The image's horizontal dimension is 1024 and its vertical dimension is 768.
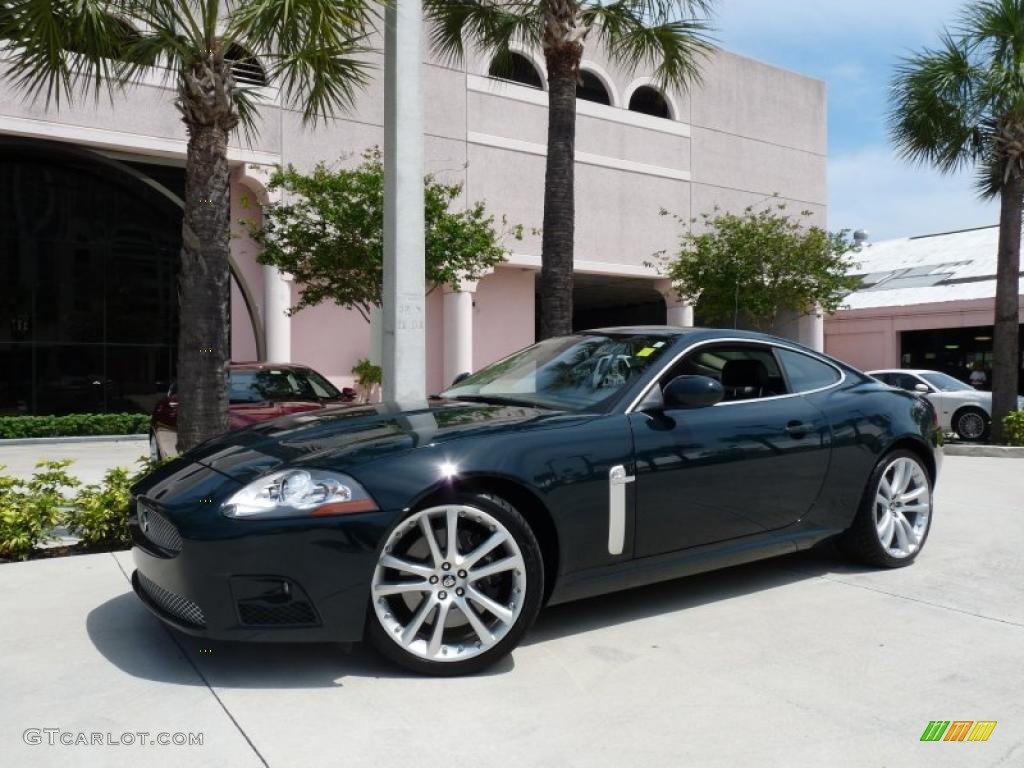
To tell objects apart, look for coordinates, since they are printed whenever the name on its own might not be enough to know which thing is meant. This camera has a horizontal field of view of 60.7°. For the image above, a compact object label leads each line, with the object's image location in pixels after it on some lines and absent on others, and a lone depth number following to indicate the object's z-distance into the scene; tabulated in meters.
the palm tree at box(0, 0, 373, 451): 6.59
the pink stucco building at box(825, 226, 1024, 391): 27.91
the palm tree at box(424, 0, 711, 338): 9.95
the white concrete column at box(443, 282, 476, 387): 21.50
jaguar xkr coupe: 3.23
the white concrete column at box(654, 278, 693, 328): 25.48
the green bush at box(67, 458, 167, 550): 5.61
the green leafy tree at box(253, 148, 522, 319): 14.58
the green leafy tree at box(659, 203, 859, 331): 20.27
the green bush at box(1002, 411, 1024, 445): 13.82
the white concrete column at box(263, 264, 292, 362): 18.83
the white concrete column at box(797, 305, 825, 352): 29.25
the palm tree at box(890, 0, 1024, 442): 14.29
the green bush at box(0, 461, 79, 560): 5.34
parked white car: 16.58
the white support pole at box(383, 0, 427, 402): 7.19
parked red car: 9.54
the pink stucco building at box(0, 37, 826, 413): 18.70
